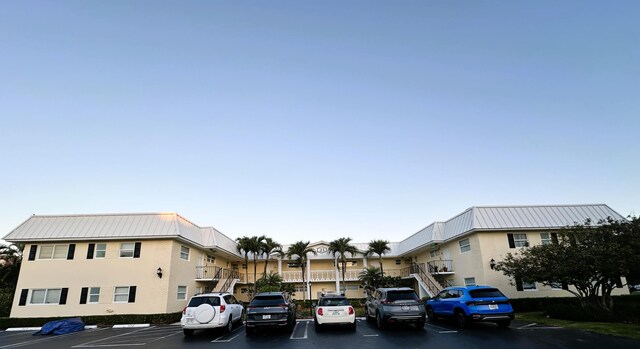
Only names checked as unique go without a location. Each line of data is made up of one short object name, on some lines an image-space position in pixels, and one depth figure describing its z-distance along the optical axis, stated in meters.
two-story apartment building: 21.53
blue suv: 13.23
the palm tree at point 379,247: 34.25
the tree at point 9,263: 29.75
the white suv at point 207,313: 13.45
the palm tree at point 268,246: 32.69
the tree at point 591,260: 14.96
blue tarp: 17.44
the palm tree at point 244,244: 31.81
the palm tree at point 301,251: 33.88
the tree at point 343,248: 34.34
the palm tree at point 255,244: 31.84
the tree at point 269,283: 28.88
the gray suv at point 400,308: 13.20
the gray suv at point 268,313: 13.41
